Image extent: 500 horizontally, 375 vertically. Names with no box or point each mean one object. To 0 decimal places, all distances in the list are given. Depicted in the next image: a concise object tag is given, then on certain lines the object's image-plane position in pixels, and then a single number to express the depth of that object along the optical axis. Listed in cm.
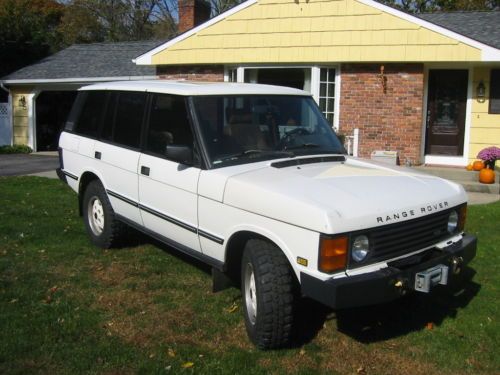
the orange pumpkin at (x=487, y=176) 1087
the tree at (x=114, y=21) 3581
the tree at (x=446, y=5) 2647
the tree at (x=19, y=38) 2230
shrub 1866
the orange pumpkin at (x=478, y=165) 1148
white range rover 363
